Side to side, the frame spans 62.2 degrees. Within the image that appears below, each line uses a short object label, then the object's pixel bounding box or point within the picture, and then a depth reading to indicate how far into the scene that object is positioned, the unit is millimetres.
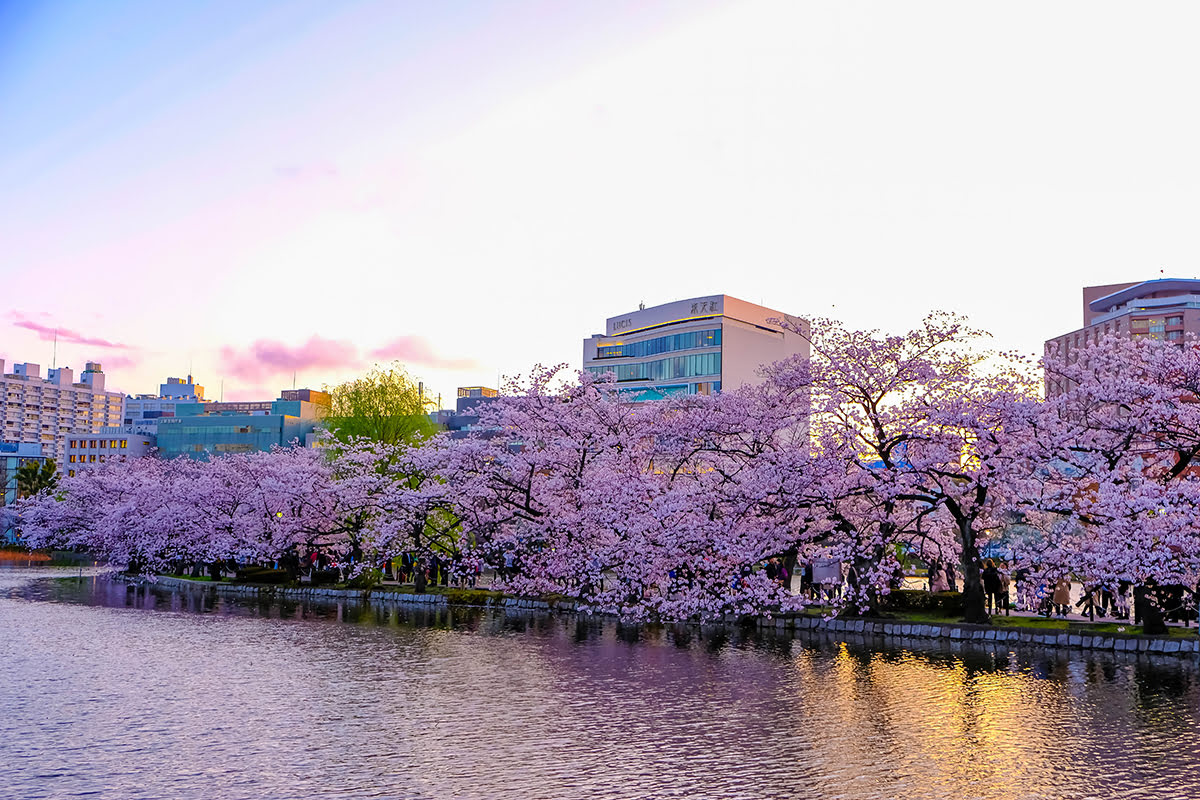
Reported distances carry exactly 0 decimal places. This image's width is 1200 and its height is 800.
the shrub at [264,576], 60125
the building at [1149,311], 146750
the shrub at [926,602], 39500
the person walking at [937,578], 46375
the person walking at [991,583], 39375
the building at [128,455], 192750
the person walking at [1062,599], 39219
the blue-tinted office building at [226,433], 190000
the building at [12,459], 172012
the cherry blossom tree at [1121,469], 31234
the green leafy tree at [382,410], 80750
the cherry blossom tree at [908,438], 35469
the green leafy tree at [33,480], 127000
